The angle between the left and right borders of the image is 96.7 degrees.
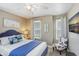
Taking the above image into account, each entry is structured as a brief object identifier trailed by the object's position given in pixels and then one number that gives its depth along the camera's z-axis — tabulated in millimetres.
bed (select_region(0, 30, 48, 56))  2160
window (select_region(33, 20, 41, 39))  2512
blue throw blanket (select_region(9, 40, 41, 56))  2150
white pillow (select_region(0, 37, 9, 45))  2255
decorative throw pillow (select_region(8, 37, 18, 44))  2341
